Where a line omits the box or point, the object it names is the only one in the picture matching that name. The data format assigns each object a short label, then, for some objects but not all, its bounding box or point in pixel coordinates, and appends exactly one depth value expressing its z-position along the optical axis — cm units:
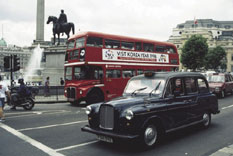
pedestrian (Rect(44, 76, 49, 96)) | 2063
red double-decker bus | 1510
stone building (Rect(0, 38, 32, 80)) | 15585
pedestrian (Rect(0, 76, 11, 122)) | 991
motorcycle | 1359
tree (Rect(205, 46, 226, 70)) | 7956
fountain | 3452
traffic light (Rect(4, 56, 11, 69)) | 1831
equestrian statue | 2650
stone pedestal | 2627
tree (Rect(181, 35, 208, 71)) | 6525
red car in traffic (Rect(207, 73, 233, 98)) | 1853
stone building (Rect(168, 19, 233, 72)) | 10694
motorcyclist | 1380
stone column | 3702
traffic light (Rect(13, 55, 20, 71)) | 1839
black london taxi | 565
